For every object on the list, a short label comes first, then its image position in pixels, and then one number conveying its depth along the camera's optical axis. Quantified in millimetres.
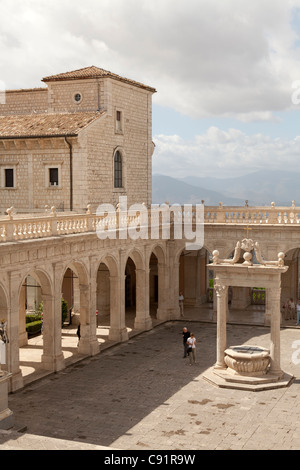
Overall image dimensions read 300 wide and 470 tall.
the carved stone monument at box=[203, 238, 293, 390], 24094
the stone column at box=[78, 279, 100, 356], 28875
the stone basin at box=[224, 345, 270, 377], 24175
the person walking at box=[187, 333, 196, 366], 26781
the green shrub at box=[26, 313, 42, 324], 34844
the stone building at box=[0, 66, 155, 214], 35875
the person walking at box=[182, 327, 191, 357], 27578
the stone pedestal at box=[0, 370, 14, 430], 18031
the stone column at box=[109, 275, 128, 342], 31703
